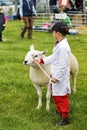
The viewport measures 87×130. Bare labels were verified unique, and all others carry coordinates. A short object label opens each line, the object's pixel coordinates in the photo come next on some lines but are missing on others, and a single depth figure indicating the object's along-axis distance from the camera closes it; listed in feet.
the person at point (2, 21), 50.12
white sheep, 20.11
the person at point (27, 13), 51.57
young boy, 18.34
